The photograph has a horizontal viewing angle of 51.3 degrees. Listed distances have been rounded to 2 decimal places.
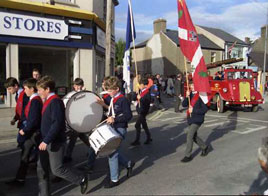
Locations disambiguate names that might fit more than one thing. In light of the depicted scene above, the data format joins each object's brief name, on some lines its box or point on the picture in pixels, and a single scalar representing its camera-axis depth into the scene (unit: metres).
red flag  5.73
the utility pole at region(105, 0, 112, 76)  10.60
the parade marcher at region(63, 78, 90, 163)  5.61
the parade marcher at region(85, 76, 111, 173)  4.84
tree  47.38
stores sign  11.49
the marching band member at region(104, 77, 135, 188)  4.53
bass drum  4.66
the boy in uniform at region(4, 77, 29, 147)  4.77
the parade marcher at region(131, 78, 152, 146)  7.12
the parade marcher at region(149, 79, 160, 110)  13.09
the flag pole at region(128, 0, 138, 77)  7.55
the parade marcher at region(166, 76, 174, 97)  22.91
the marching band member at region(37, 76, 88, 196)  3.70
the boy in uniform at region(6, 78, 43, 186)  4.06
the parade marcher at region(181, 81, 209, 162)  5.70
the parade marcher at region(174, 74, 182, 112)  13.54
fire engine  13.31
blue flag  8.13
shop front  11.82
